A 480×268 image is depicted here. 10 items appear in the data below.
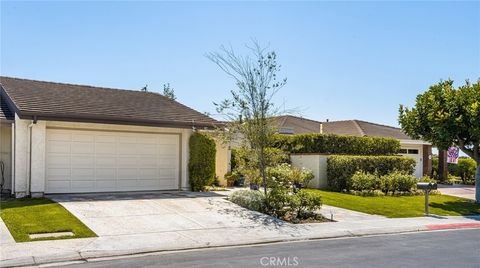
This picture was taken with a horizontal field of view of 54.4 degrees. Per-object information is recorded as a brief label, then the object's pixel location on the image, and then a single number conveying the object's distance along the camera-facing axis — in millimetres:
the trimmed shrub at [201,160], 17844
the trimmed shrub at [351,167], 22016
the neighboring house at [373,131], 31391
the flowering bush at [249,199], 14974
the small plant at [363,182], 21250
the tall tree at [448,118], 18922
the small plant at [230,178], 21906
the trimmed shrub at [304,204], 14383
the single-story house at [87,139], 15133
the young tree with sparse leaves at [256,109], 14922
